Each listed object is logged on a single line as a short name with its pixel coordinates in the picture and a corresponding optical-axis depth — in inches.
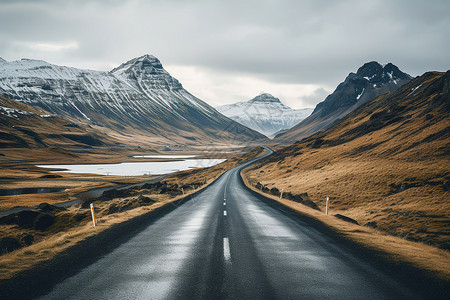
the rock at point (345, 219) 685.3
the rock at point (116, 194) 1667.2
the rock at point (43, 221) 1019.9
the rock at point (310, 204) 1072.8
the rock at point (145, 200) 1146.7
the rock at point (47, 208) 1219.7
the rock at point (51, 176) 3036.4
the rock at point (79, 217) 1051.7
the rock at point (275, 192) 1427.2
